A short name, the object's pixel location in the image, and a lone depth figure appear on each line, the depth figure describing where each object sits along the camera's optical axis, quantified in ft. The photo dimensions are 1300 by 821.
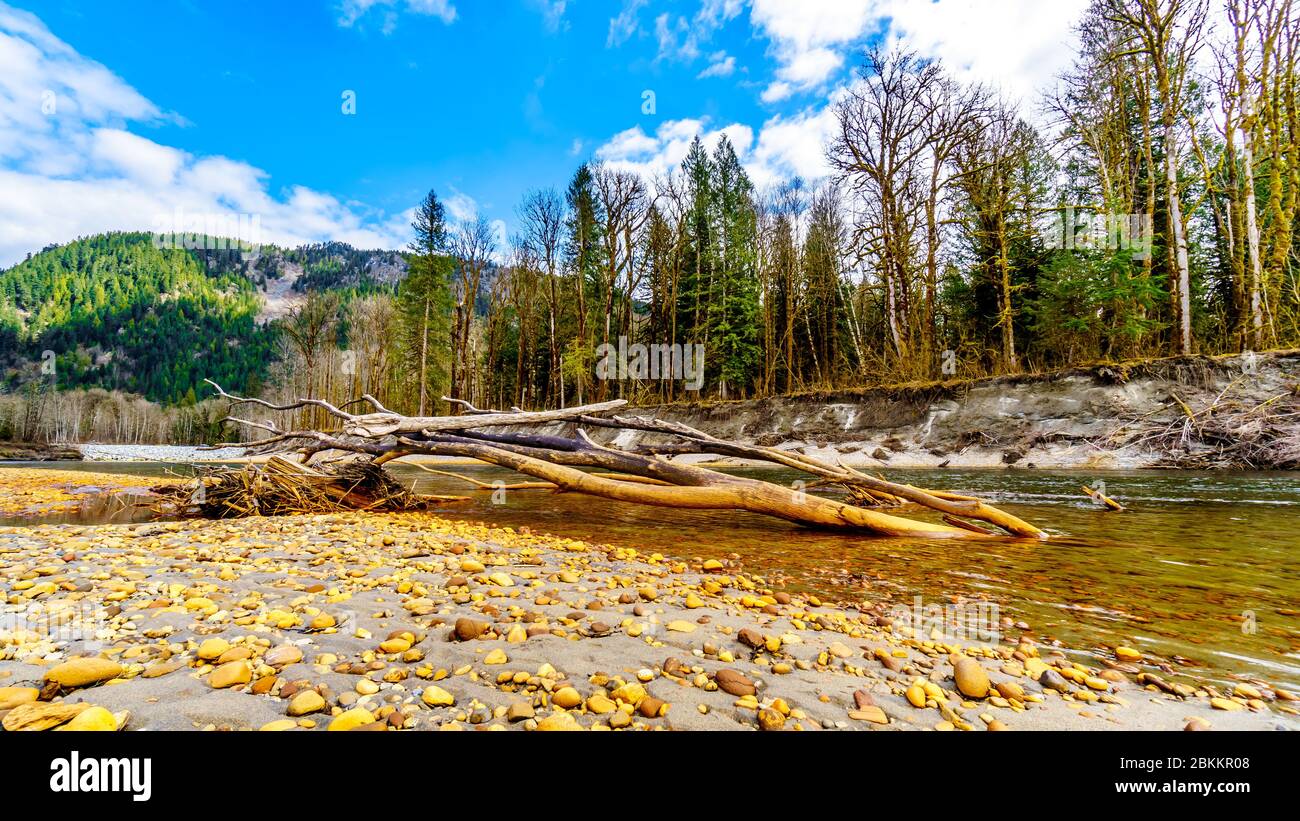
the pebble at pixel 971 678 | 6.36
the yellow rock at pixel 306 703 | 5.19
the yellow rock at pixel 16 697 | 4.97
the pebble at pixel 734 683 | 6.29
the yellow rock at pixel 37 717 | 4.48
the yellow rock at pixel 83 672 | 5.61
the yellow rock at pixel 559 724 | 5.07
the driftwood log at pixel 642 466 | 19.15
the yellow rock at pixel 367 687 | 5.83
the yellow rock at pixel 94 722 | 4.61
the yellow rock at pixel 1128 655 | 7.77
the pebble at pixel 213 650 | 6.63
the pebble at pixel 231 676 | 5.85
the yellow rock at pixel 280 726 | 4.91
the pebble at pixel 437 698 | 5.58
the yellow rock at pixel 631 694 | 5.87
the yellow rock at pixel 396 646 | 7.18
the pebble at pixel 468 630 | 7.83
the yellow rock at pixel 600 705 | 5.62
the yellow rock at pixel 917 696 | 6.11
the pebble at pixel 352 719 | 4.91
